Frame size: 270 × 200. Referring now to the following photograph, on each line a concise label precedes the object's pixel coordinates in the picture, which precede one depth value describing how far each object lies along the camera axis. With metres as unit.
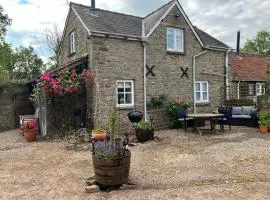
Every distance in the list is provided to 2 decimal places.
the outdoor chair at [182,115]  10.13
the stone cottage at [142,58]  9.79
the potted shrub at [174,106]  11.03
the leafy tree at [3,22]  20.33
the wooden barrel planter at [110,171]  4.40
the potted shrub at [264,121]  9.85
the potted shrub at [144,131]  8.36
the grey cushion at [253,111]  11.18
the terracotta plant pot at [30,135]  9.08
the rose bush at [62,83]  8.99
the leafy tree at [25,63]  33.67
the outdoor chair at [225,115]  10.21
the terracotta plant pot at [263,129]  9.86
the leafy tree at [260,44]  37.90
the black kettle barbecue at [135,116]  9.10
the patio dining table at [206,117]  9.35
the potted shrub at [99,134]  7.64
